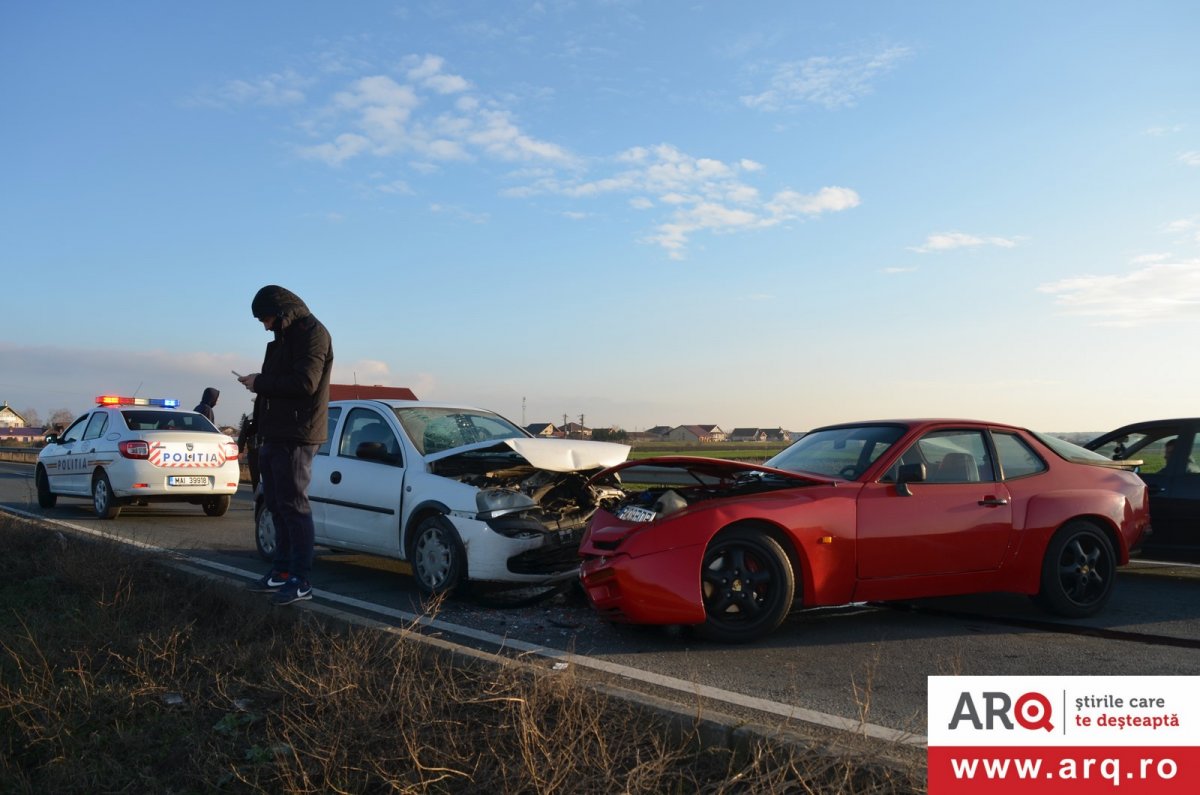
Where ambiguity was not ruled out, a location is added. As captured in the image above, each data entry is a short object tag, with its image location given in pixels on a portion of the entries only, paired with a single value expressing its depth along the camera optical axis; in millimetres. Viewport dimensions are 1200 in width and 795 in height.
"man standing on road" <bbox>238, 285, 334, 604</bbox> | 6246
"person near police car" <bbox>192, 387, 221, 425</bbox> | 14688
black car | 7749
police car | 12320
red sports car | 5438
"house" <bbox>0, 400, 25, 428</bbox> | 133775
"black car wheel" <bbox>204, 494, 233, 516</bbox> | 13352
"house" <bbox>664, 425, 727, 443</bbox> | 105375
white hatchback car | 6715
